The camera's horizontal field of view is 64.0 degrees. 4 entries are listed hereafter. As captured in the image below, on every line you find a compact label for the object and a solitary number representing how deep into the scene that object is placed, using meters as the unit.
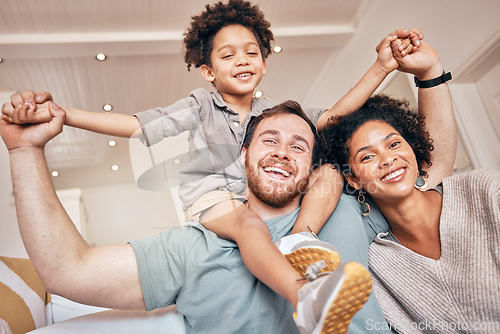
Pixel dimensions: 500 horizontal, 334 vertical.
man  0.82
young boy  0.87
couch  0.93
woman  0.97
